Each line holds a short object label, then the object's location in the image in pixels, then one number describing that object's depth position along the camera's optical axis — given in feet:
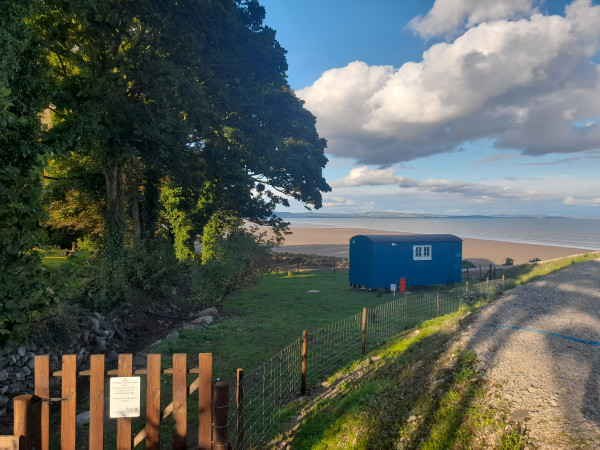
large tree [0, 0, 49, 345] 22.63
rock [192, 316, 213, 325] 50.30
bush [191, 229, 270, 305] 58.34
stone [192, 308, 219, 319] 54.72
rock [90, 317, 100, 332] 41.63
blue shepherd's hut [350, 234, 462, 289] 79.10
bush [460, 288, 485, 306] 46.99
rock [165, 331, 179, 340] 41.84
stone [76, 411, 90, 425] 23.30
